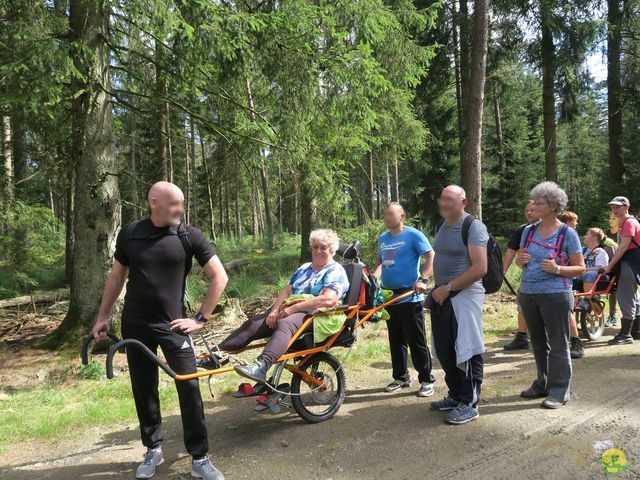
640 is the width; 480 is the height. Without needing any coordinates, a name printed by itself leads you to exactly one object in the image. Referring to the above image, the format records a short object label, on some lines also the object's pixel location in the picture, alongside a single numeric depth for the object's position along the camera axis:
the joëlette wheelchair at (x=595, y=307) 7.25
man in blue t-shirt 4.94
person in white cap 6.75
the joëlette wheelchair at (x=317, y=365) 4.02
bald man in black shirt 3.33
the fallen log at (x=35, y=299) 9.81
